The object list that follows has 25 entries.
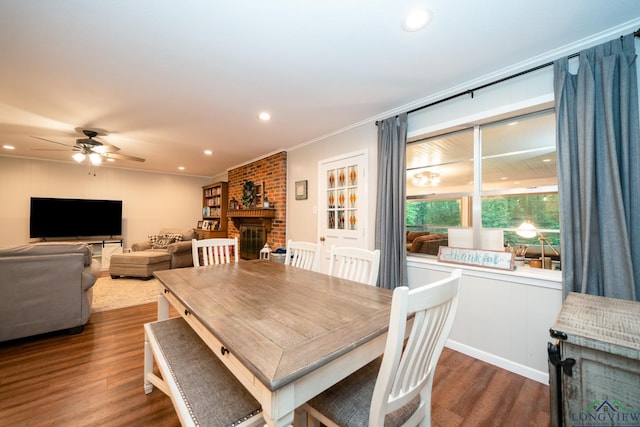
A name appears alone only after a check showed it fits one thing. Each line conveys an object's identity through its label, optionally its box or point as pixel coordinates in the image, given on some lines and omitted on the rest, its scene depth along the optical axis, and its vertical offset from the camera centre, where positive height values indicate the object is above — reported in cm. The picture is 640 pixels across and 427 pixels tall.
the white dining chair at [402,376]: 73 -56
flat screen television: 505 -3
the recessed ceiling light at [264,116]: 289 +122
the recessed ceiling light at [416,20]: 145 +121
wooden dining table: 74 -43
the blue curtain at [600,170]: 148 +32
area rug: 327 -115
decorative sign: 207 -35
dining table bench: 89 -71
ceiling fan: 343 +98
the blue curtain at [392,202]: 259 +18
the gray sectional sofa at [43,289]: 221 -69
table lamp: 201 -11
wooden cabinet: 81 -53
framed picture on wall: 397 +46
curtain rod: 179 +113
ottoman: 446 -87
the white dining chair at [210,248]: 225 -30
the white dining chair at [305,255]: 211 -34
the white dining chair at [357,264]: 171 -34
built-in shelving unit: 618 +16
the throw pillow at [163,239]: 548 -51
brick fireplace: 436 +30
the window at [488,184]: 200 +32
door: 312 +22
